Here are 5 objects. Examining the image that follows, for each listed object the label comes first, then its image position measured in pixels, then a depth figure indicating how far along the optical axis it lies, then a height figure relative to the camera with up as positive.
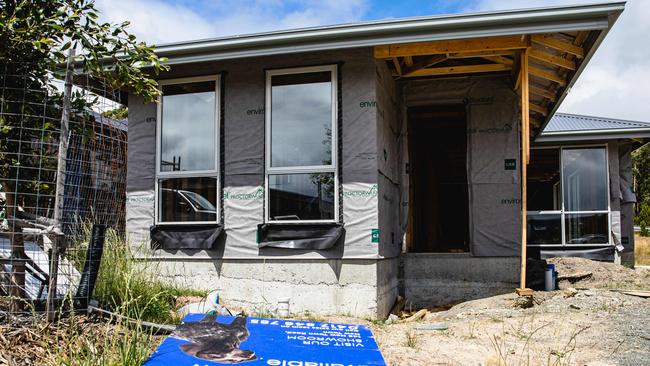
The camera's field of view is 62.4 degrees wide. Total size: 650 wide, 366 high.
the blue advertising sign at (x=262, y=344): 3.34 -0.87
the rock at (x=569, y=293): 7.45 -1.01
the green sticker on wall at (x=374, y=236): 6.97 -0.23
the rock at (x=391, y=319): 6.98 -1.35
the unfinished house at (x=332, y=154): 6.97 +0.91
